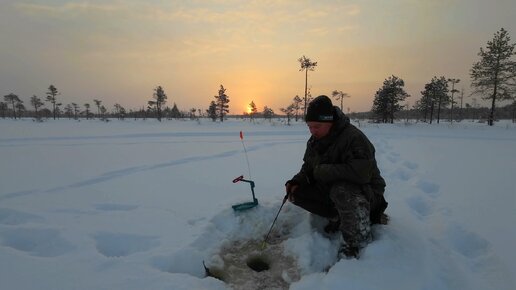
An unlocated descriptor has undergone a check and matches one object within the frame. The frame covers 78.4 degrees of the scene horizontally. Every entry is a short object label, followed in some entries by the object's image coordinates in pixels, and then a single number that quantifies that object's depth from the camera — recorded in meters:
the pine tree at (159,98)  56.50
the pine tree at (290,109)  59.32
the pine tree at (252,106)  74.12
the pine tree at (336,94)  56.69
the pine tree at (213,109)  58.19
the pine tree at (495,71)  30.41
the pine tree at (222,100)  55.59
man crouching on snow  2.95
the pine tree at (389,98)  42.75
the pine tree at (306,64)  41.44
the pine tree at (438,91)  44.21
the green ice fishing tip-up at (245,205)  4.23
